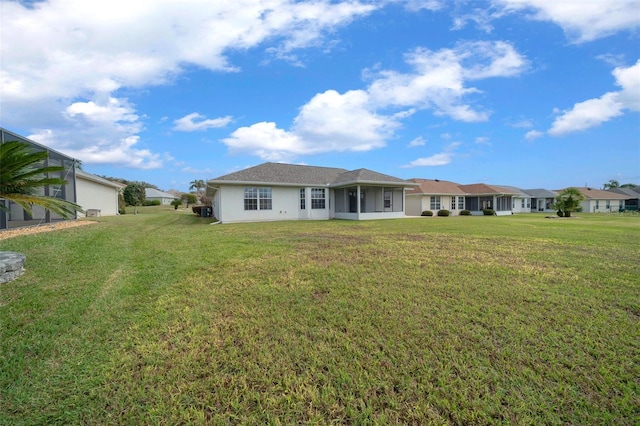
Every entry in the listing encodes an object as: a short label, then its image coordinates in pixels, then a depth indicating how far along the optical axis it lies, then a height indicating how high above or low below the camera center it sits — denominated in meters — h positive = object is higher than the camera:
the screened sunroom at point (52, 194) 13.71 +0.78
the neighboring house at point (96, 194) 20.98 +1.12
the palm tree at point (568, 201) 27.19 +0.23
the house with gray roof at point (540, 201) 46.47 +0.46
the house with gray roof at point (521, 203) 41.46 +0.14
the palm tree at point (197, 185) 66.62 +5.34
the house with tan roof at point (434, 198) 30.44 +0.73
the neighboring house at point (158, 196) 62.88 +2.55
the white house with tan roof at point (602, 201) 44.44 +0.34
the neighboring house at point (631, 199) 49.74 +0.66
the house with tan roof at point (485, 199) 33.47 +0.67
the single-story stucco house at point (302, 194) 18.64 +0.93
